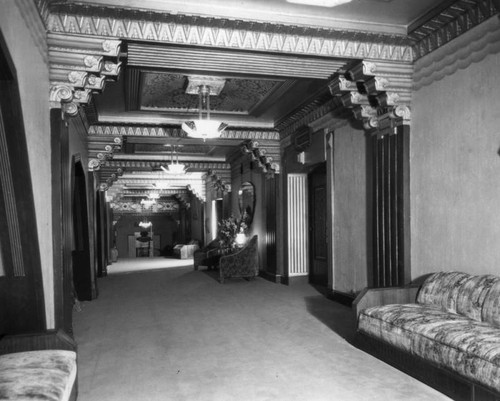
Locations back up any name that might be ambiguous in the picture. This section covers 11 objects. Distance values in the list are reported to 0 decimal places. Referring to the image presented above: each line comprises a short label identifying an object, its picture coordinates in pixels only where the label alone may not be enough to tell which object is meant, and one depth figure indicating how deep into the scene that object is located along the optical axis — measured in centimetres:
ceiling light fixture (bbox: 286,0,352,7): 288
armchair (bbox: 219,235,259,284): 920
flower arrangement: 1070
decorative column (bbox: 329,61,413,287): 485
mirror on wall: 1091
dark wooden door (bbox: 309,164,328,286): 821
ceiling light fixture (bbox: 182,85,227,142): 635
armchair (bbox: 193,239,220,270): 1162
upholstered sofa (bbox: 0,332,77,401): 217
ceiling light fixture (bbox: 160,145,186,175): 1081
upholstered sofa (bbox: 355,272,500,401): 283
